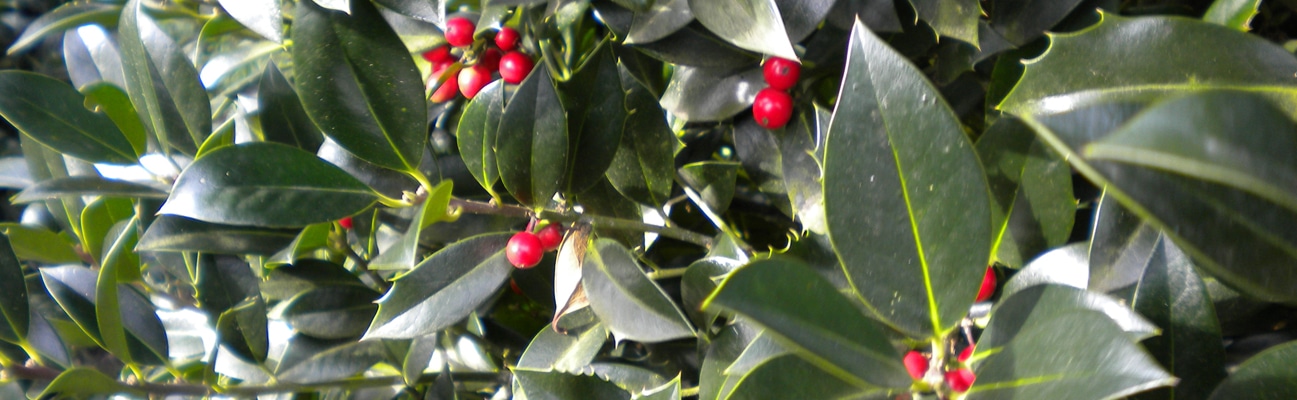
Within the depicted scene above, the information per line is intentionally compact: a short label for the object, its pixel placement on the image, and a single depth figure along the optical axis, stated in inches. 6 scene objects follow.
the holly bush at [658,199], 8.8
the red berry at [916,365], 10.1
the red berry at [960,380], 9.7
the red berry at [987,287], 11.1
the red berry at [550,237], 12.4
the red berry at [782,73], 12.7
